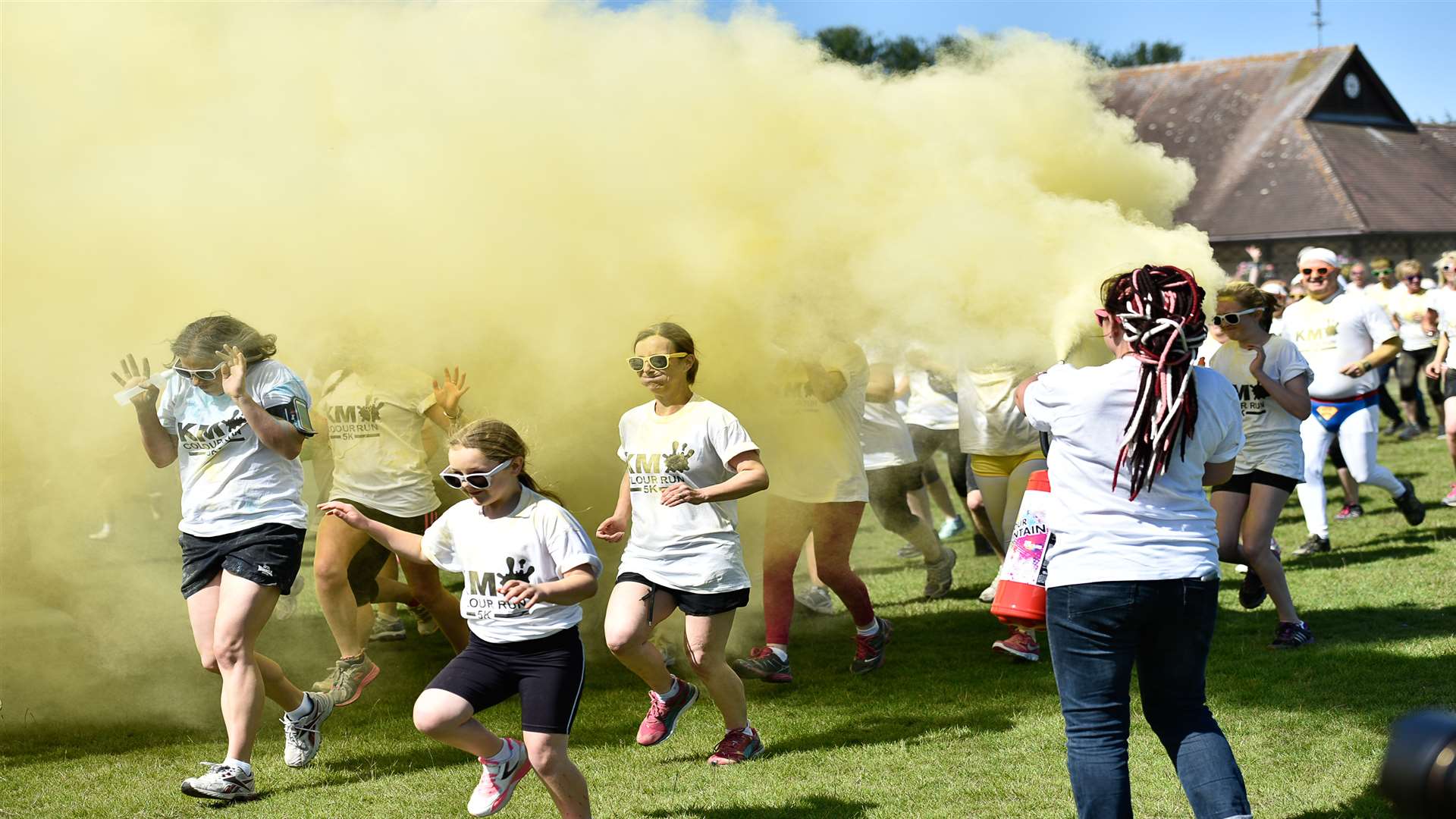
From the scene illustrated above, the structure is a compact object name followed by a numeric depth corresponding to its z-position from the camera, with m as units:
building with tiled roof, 31.78
